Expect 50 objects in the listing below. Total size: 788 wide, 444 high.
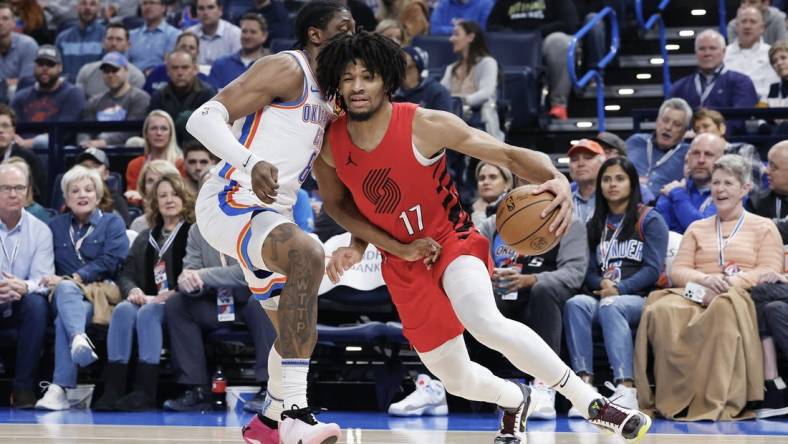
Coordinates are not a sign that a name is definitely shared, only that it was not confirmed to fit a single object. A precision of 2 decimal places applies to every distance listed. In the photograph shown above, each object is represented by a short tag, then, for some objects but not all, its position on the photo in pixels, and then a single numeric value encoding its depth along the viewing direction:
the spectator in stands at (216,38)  22.47
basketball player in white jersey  8.82
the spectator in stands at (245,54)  20.43
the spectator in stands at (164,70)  20.52
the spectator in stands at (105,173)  17.06
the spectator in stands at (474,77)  18.58
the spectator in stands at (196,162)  16.39
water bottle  14.75
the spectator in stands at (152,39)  22.90
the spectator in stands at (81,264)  14.81
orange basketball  8.85
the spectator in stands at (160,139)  17.31
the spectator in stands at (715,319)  13.21
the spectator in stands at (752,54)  18.93
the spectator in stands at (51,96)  20.32
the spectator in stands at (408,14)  21.84
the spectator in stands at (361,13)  20.80
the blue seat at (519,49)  20.83
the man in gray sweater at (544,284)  13.87
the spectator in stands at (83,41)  23.31
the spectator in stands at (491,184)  15.36
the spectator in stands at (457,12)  22.36
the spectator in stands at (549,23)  20.88
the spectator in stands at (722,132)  15.50
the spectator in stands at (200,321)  14.42
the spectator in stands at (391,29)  18.96
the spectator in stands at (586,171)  15.33
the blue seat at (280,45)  21.01
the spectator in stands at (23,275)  15.00
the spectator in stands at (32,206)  16.48
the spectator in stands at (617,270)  13.68
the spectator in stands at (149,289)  14.56
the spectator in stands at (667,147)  16.33
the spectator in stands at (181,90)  18.87
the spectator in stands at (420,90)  17.74
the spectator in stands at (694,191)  15.18
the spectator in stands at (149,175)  15.49
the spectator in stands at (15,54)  22.97
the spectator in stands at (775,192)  14.49
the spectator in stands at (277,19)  22.48
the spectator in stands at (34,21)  24.98
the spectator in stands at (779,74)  17.62
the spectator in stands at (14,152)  17.95
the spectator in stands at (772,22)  19.93
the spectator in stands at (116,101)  19.82
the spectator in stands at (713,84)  17.85
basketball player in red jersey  9.06
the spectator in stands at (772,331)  13.25
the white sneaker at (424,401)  13.82
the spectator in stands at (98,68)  21.72
